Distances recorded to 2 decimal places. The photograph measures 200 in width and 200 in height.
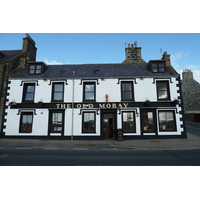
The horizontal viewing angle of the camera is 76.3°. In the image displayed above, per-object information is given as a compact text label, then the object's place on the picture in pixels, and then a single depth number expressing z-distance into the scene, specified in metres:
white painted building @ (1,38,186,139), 13.21
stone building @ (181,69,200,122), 31.11
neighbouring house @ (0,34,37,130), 15.47
